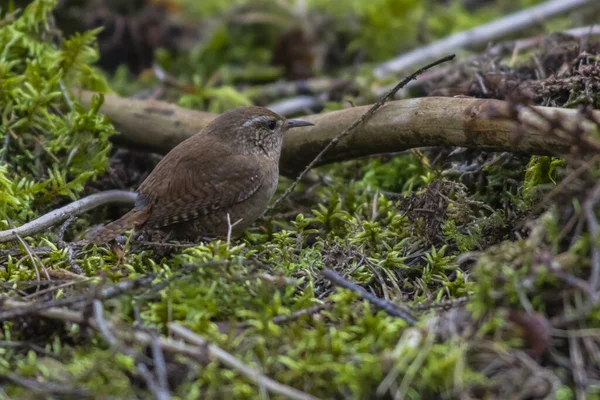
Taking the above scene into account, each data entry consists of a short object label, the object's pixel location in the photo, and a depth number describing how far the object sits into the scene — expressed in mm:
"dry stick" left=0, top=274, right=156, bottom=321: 5625
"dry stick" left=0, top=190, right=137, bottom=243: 7980
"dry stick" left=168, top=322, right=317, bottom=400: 4923
